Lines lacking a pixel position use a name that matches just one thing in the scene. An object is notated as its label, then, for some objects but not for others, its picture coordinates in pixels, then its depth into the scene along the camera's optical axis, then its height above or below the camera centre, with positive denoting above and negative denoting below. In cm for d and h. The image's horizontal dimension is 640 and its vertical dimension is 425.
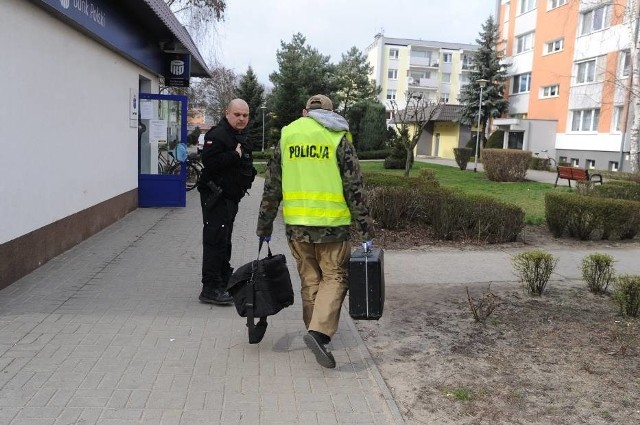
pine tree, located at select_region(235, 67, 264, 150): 5578 +347
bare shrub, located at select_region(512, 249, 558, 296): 620 -130
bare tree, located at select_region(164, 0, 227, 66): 2383 +483
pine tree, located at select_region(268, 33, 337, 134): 4731 +435
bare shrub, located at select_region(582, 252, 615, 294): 632 -134
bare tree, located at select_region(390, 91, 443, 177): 1894 +32
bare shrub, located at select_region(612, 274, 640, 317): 542 -134
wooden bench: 1937 -85
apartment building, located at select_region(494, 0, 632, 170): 3275 +481
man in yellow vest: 406 -44
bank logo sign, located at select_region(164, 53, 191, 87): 1399 +146
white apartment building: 8162 +1043
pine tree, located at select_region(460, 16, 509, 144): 4612 +520
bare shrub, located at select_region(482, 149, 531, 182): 2220 -73
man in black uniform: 527 -52
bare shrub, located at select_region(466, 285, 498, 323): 534 -153
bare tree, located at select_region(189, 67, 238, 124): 4884 +330
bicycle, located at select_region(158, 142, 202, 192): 1245 -74
